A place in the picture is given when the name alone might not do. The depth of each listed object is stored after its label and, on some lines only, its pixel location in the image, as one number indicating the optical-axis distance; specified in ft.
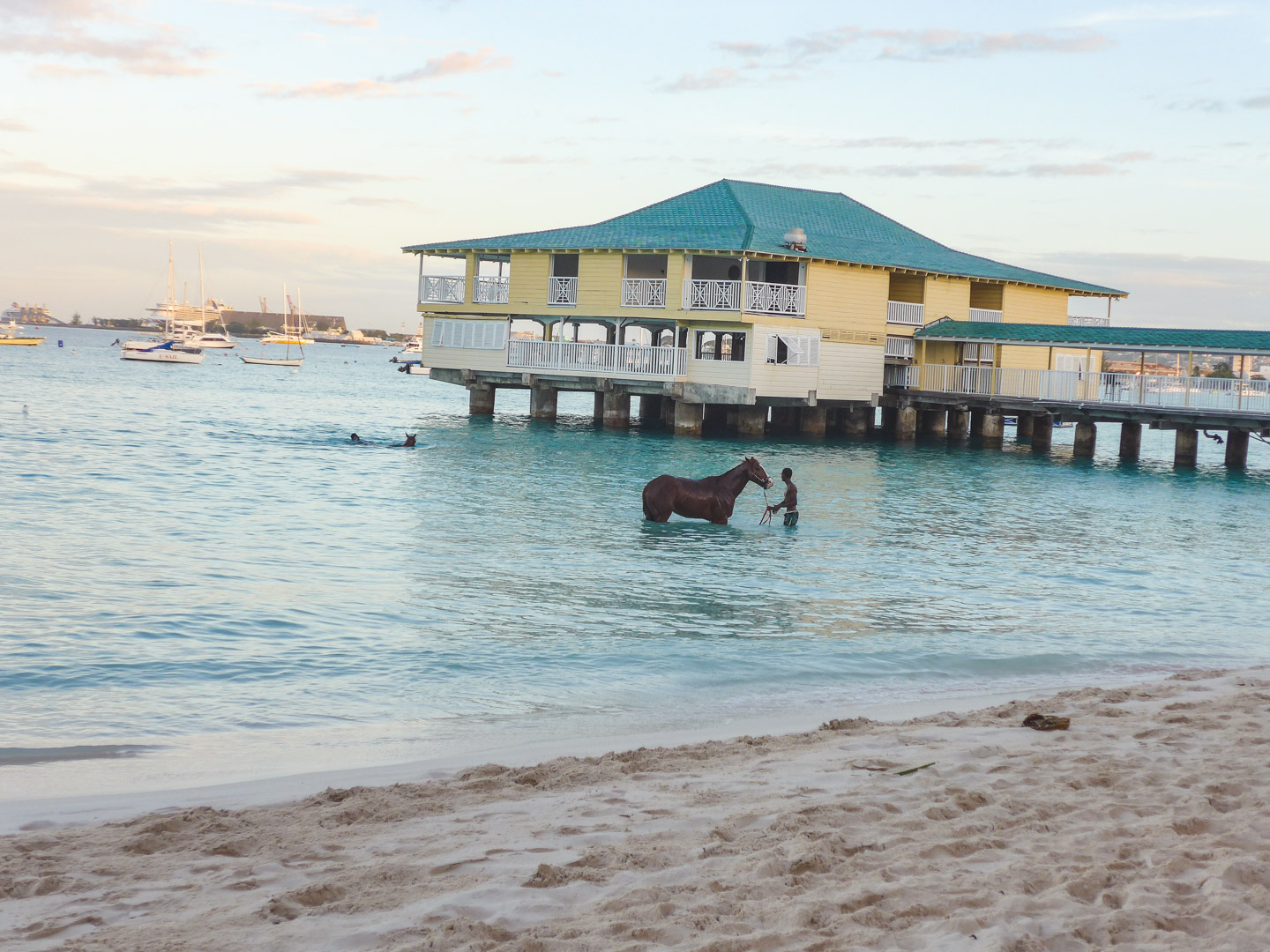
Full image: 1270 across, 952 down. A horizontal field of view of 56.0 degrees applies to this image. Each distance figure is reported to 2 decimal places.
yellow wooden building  150.51
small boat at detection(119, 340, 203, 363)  400.26
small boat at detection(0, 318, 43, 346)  525.22
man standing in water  74.18
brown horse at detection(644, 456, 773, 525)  73.67
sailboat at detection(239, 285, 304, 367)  589.73
